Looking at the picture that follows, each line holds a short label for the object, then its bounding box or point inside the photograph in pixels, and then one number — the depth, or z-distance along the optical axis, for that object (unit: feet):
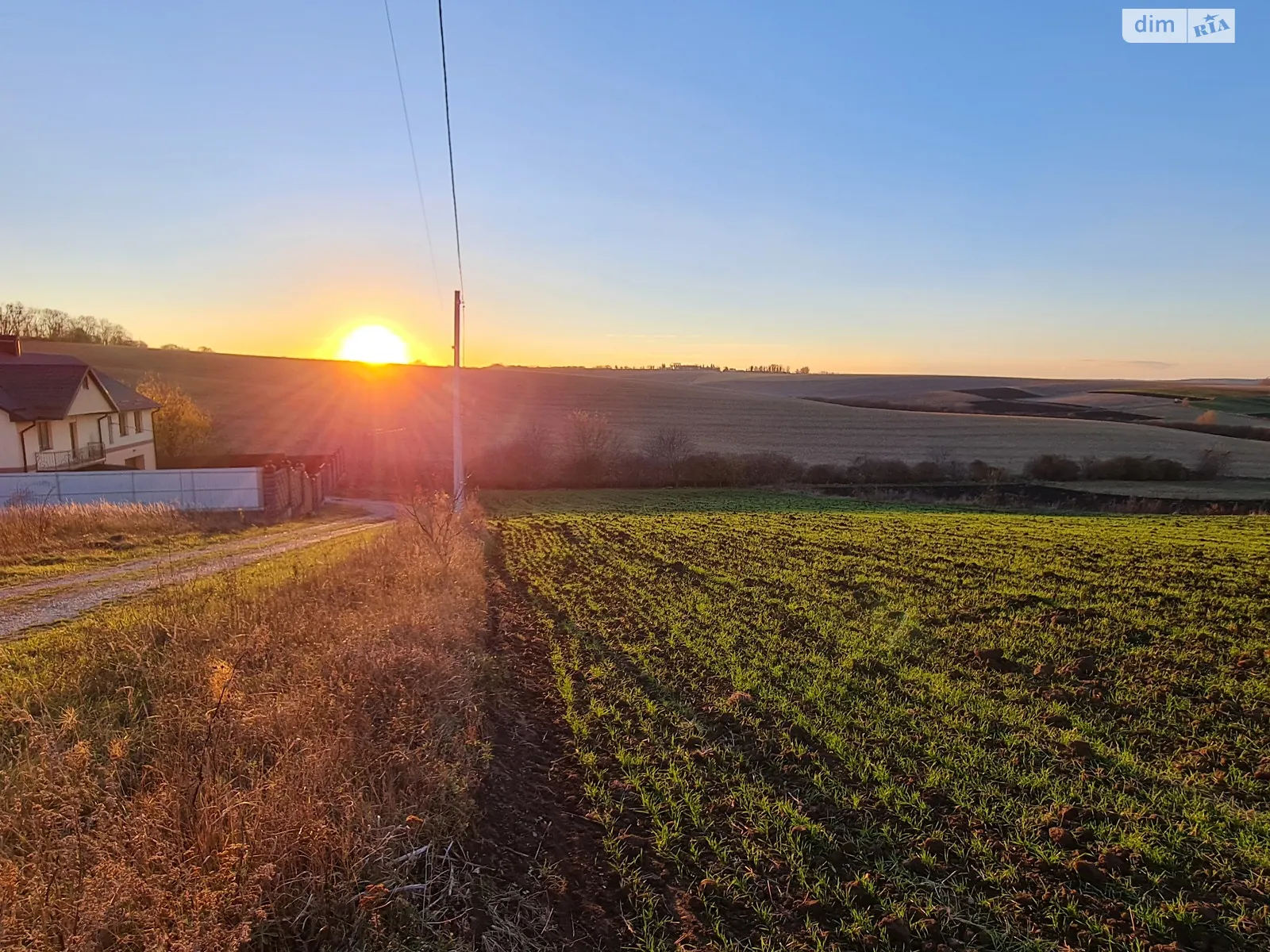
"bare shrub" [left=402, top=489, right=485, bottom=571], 41.01
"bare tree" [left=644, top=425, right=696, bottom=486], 121.19
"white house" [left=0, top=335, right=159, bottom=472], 85.15
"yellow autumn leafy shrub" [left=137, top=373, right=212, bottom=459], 131.34
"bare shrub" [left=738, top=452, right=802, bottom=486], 120.47
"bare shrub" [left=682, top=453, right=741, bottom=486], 119.85
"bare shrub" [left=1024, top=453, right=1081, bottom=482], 122.96
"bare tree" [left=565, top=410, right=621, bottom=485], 121.90
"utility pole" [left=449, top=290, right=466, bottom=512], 63.00
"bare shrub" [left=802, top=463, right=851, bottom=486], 122.21
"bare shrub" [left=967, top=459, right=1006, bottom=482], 119.75
